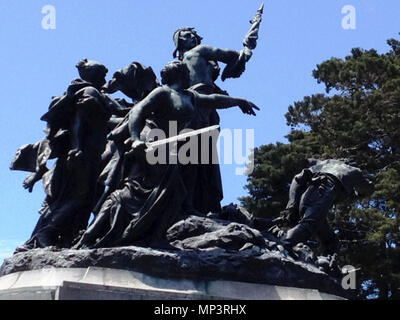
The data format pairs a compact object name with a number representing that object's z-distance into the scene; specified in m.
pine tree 21.31
